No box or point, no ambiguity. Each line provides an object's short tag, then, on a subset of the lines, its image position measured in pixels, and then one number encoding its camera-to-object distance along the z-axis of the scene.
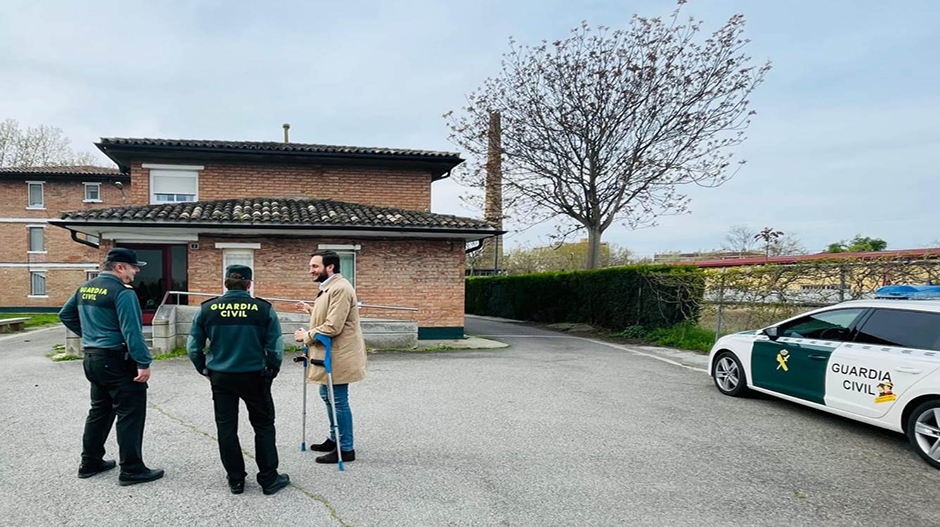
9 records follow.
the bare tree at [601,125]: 17.33
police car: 4.66
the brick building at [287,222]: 11.78
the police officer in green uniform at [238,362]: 3.68
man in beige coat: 4.23
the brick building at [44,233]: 28.61
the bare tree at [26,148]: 35.16
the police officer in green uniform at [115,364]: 3.89
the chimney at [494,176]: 19.64
